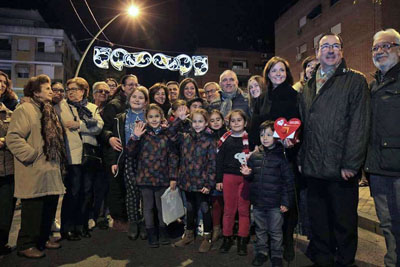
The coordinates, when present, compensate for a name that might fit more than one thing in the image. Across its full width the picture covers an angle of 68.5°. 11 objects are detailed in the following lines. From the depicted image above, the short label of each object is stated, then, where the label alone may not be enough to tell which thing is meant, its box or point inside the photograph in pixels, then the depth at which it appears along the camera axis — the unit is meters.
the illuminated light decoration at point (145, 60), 10.27
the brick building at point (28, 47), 34.38
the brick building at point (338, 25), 19.17
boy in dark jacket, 3.84
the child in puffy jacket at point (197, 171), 4.54
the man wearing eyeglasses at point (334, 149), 3.22
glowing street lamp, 12.66
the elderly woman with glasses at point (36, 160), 3.91
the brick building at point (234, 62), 44.31
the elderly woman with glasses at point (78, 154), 4.67
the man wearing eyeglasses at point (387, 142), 3.17
